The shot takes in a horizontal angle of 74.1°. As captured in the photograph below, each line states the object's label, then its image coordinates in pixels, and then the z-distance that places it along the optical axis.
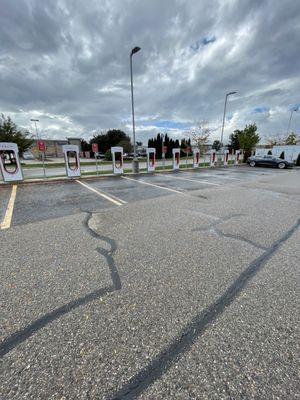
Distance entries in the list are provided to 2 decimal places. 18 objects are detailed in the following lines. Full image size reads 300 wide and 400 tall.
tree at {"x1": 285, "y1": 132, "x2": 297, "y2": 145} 47.75
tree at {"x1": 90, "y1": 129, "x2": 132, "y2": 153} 52.31
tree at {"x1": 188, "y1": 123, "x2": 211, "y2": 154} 43.03
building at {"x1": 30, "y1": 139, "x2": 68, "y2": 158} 58.09
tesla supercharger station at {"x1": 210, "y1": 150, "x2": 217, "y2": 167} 23.33
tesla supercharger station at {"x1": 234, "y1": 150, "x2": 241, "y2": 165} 25.86
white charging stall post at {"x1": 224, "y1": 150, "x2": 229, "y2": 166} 24.98
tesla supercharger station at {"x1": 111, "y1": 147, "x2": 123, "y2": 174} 14.31
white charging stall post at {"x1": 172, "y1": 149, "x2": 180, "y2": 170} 17.88
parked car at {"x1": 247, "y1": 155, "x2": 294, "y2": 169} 22.04
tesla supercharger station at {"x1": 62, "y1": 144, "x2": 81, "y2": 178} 12.18
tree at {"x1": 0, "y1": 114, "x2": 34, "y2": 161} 23.32
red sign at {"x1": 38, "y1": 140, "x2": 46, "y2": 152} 11.29
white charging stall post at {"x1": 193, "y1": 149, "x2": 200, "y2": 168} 20.64
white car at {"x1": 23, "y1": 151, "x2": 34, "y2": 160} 46.67
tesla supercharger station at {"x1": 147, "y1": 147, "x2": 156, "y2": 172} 16.38
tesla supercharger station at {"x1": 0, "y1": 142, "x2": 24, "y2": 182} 10.10
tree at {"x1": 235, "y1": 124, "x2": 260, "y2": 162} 29.34
